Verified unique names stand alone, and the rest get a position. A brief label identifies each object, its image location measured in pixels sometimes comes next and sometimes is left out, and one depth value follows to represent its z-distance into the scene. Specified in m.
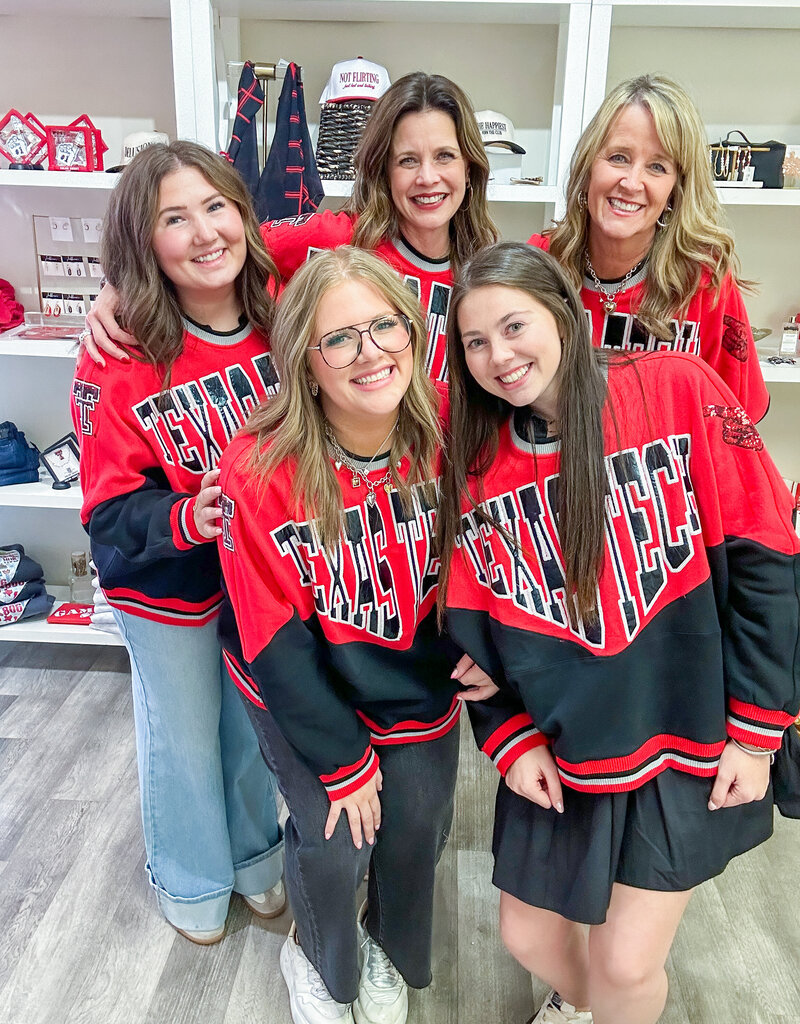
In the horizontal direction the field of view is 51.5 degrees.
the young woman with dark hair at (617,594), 1.23
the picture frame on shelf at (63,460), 2.85
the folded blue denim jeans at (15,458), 2.82
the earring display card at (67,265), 2.86
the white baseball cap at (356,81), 2.30
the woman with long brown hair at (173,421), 1.47
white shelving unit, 2.30
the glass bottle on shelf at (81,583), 3.04
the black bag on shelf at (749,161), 2.36
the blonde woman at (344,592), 1.33
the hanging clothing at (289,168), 2.26
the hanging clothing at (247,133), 2.28
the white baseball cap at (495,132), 2.40
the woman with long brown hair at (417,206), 1.58
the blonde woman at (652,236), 1.49
